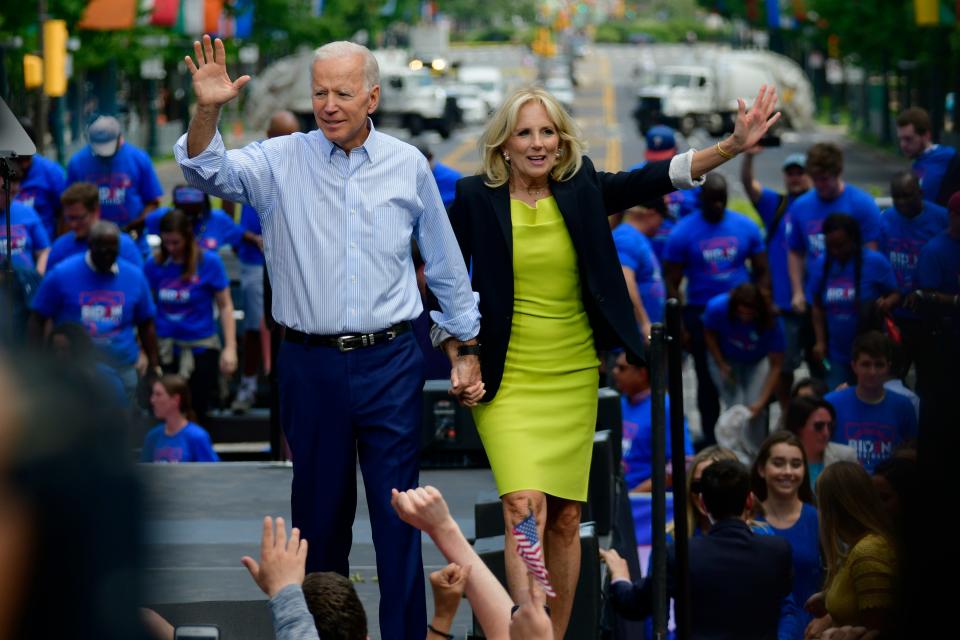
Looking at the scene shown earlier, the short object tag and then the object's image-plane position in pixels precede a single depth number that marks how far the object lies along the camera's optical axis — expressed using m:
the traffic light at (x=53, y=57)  55.55
